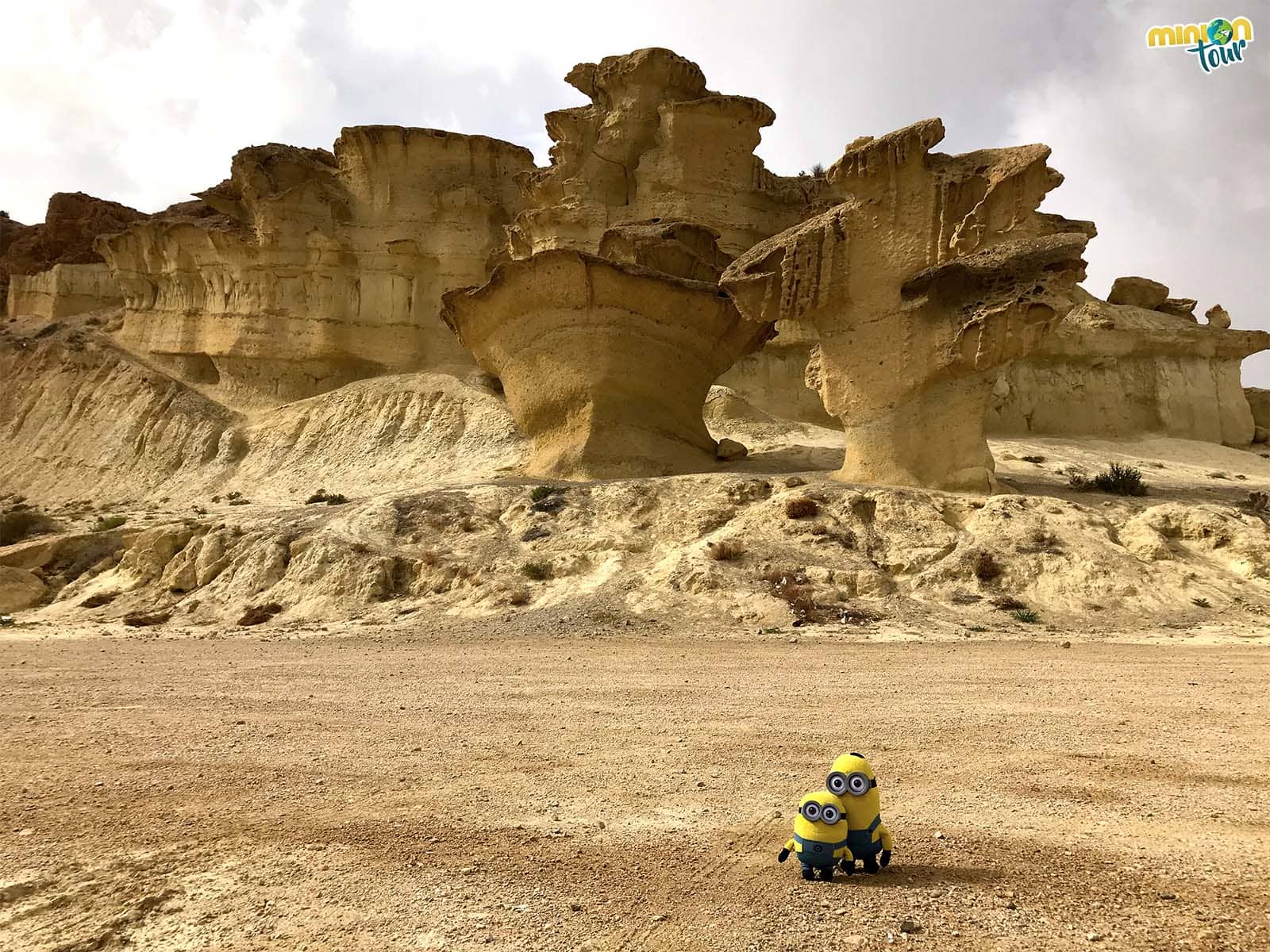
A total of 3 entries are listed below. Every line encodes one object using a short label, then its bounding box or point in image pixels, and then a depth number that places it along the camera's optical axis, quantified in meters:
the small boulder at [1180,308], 28.38
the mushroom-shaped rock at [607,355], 18.62
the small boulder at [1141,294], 28.41
